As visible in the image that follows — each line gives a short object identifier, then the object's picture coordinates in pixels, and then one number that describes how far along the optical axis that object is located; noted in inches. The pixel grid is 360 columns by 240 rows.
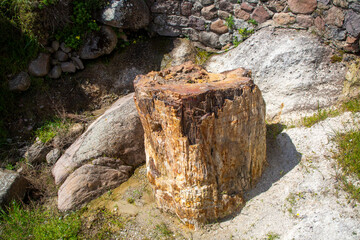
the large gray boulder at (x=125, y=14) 195.0
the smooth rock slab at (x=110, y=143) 155.9
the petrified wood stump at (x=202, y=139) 107.5
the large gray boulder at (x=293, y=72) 152.1
